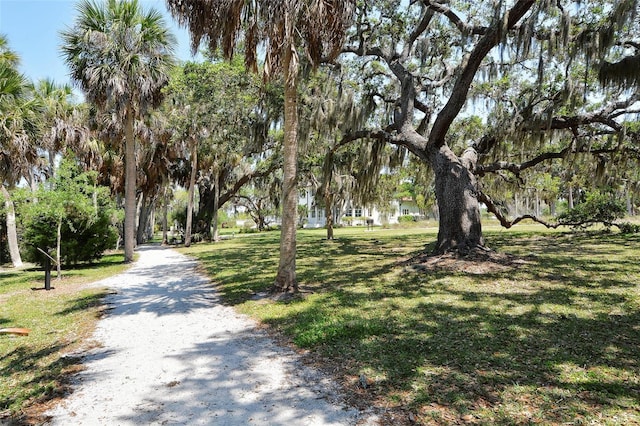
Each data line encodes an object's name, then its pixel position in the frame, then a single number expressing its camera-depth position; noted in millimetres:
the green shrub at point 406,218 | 53453
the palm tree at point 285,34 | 6789
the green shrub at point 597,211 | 16781
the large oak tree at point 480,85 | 9055
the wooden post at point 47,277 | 9305
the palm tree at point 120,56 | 12945
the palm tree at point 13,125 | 11625
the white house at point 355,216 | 51125
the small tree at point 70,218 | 10688
